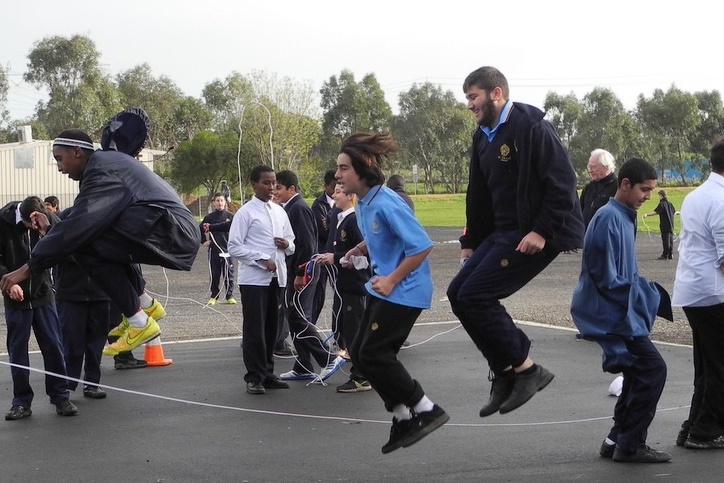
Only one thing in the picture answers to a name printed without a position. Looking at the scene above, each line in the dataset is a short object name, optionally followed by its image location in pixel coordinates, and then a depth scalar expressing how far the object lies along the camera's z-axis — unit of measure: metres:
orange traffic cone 11.57
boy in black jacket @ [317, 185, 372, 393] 9.98
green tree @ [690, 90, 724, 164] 95.38
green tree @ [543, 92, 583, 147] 98.31
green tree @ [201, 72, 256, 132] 102.50
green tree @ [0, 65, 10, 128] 85.00
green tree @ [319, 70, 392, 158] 103.25
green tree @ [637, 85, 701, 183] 94.12
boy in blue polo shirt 6.22
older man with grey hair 12.09
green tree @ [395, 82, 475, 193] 97.19
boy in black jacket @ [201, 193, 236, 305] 18.83
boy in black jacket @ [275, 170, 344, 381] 10.59
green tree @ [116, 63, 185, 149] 99.50
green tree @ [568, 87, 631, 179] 93.94
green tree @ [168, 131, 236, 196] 72.12
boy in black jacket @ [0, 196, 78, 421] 8.77
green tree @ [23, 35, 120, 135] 84.38
